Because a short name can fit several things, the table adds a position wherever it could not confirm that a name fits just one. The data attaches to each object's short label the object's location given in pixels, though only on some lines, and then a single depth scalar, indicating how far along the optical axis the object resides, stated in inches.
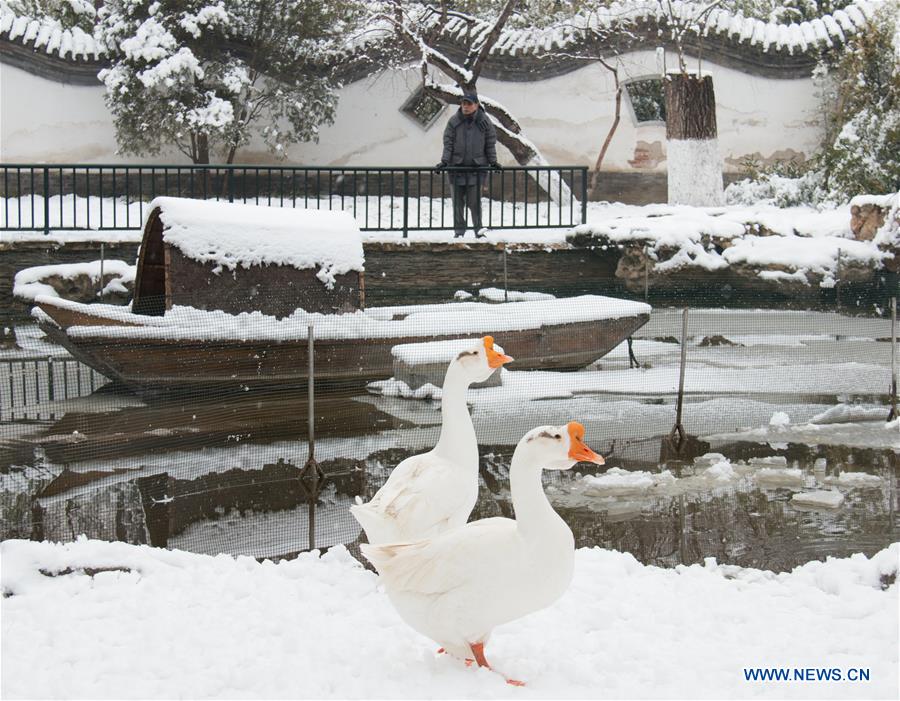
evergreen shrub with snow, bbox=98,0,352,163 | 665.6
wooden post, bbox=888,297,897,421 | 331.6
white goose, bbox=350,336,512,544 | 176.7
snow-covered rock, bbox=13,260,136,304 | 527.5
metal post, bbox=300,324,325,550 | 267.6
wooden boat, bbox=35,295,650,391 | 360.2
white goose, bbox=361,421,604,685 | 139.7
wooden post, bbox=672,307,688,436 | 306.7
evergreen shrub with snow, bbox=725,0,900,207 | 669.3
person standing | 593.3
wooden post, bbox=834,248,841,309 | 558.9
